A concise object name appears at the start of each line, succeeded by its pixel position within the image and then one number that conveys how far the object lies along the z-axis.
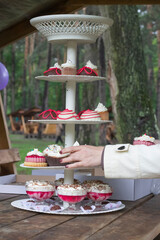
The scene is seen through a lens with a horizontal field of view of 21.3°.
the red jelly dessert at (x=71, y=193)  2.33
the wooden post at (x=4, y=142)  4.21
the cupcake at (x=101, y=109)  2.64
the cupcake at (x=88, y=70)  2.56
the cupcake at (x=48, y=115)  2.51
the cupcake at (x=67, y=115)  2.47
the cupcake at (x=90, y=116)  2.49
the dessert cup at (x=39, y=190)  2.39
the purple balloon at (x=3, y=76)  4.20
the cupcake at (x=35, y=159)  2.41
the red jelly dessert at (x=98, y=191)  2.49
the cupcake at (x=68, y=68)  2.52
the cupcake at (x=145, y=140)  2.86
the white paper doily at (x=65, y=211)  2.32
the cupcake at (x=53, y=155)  2.38
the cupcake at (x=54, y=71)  2.55
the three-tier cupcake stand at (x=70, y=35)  2.50
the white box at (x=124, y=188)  2.84
